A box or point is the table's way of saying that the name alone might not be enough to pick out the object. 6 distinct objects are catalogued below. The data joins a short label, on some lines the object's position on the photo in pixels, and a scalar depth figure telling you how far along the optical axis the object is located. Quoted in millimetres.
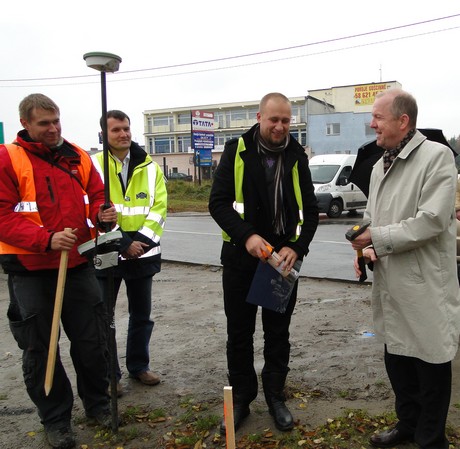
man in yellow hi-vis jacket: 3818
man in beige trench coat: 2711
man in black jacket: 3258
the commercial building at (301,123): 56656
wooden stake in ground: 2254
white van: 19125
